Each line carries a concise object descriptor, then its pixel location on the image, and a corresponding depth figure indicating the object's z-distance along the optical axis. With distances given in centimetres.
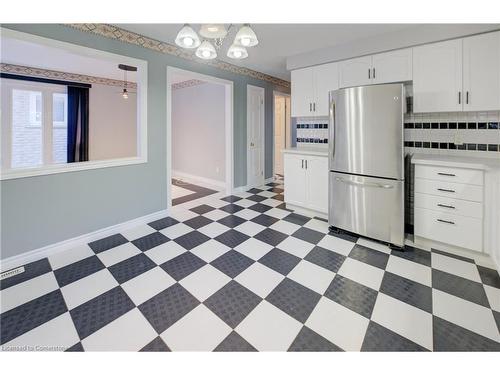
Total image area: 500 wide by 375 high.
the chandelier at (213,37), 170
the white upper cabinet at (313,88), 350
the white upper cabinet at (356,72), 317
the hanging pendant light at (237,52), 203
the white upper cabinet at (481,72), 244
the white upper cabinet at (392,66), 289
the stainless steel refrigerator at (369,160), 246
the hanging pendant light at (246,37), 175
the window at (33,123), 473
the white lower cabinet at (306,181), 337
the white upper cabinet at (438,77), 261
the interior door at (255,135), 487
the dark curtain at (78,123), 541
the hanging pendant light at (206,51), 201
